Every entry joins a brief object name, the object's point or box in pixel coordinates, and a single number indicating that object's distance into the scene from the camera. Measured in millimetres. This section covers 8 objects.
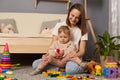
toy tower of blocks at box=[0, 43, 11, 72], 2035
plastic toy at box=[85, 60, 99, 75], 1986
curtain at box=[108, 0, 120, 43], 2902
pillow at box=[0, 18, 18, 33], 2855
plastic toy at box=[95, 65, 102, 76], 1893
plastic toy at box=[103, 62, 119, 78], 1799
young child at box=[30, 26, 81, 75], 1929
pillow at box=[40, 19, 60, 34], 2842
